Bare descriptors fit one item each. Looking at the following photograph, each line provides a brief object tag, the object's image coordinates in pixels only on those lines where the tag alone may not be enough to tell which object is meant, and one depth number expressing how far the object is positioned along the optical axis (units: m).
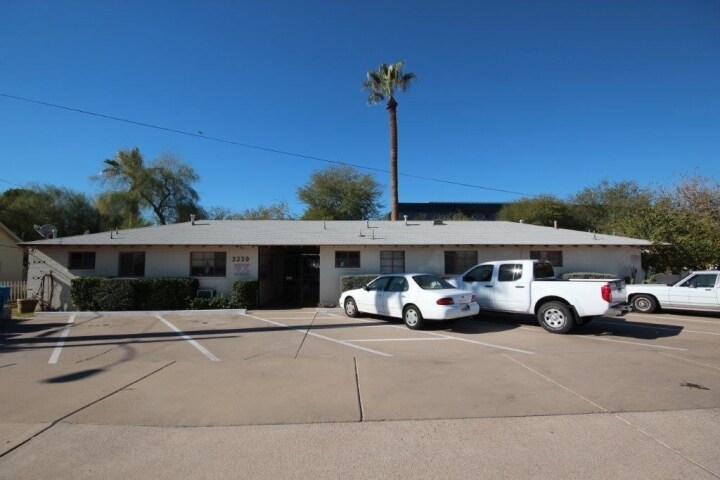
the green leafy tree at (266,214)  42.47
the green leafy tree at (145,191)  36.06
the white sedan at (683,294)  12.66
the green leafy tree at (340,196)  39.16
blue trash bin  12.66
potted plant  15.16
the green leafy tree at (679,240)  18.89
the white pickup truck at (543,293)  9.48
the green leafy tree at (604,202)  39.75
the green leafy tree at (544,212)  40.50
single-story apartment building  16.67
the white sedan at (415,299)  10.20
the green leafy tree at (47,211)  33.72
